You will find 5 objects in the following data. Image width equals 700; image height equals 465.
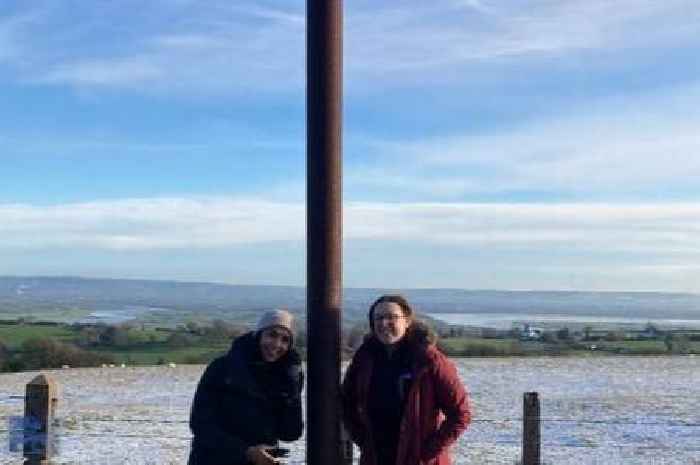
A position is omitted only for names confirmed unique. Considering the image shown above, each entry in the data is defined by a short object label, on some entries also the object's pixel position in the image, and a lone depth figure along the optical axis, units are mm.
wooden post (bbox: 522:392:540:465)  7895
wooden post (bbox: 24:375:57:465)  6355
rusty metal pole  5062
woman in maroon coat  4840
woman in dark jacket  4906
